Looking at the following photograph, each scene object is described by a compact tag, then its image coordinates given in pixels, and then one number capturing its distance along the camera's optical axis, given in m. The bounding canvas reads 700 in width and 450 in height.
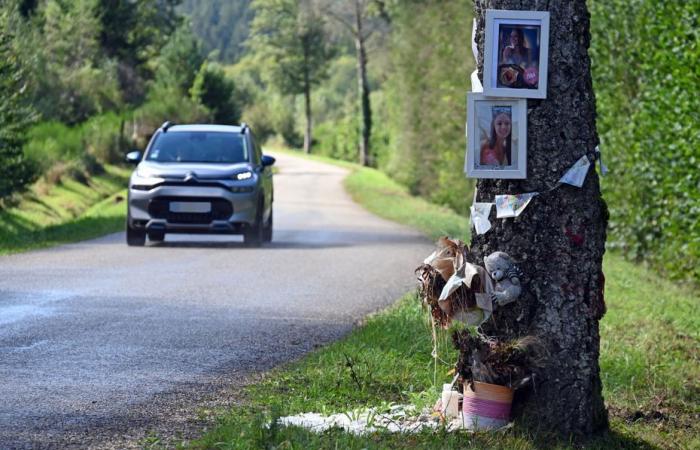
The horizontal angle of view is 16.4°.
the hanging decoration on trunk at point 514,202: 11.91
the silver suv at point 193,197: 35.92
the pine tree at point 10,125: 38.49
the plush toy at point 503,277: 11.82
